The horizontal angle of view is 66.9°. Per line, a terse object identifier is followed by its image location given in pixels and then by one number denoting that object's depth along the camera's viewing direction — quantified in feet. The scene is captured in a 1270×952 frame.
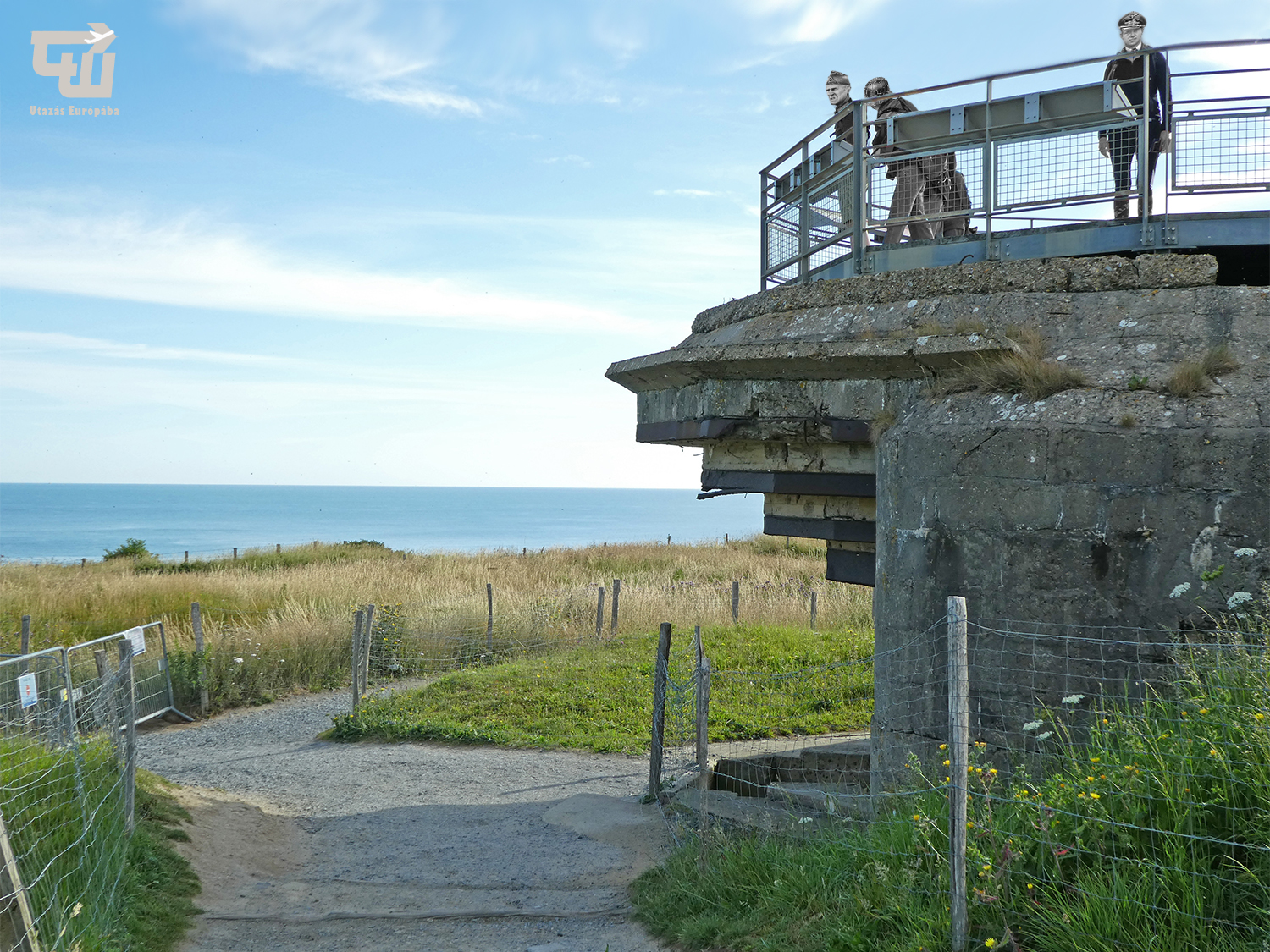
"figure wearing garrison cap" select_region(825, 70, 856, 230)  21.01
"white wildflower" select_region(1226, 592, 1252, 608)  13.34
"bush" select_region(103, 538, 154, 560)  111.64
